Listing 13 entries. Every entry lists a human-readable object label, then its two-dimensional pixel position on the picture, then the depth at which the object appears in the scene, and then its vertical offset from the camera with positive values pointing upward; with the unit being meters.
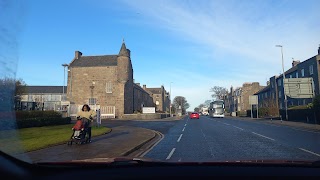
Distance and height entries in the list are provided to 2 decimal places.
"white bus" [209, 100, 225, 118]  50.43 -0.73
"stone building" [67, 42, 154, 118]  47.42 +4.99
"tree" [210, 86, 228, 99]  93.83 +5.11
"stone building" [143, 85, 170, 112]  96.57 +3.74
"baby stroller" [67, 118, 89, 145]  10.95 -1.34
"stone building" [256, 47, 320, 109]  38.77 +5.04
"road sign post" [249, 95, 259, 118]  48.47 +0.94
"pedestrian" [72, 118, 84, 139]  10.96 -1.06
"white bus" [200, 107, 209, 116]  97.70 -2.68
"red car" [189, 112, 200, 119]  51.71 -2.28
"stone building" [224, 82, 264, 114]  82.26 +3.98
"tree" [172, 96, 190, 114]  110.10 +1.86
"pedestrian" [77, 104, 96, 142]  11.38 -0.44
